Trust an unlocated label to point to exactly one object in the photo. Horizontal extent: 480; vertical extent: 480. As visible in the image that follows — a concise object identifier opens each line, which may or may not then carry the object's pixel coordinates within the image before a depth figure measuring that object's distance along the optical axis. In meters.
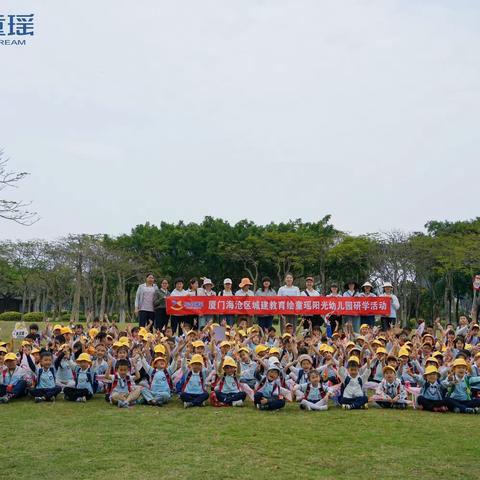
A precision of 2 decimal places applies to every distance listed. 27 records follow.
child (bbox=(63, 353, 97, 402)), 11.10
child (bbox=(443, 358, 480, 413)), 10.32
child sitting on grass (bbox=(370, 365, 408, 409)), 10.55
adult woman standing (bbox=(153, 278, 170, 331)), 15.80
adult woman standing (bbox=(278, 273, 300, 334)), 15.95
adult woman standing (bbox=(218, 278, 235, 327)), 15.78
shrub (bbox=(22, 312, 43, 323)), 40.69
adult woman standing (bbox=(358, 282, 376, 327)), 15.92
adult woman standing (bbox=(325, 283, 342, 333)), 16.12
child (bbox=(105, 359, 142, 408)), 10.55
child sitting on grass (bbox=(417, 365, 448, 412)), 10.40
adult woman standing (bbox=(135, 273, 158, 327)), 15.69
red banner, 15.91
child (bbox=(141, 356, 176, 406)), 10.70
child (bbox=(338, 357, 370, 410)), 10.49
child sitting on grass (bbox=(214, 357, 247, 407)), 10.71
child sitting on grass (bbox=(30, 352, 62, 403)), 10.94
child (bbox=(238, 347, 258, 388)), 11.40
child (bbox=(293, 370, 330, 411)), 10.48
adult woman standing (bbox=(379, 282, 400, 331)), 15.64
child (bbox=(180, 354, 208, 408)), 10.60
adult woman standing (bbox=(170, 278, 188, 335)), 16.04
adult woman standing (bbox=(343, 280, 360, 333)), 16.03
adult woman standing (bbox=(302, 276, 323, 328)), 15.71
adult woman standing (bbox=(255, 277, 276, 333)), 16.12
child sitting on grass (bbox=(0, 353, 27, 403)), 10.98
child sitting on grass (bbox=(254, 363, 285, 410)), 10.30
